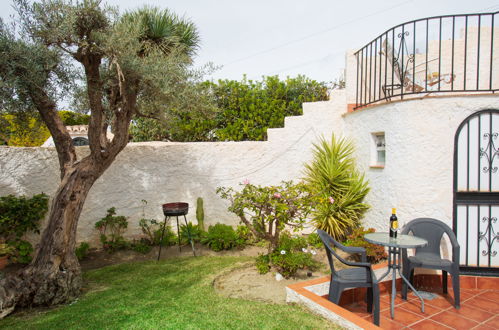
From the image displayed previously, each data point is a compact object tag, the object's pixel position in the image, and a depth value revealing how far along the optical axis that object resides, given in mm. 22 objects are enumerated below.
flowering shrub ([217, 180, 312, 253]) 4715
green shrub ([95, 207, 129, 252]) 6430
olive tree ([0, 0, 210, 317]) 3996
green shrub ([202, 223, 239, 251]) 6410
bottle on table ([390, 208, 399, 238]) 3963
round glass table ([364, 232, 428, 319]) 3768
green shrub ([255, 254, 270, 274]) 5008
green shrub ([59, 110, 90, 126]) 5965
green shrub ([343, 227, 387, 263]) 5098
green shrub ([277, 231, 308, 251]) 5087
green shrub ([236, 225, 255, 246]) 6520
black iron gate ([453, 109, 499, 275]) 4609
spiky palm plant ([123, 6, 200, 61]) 6051
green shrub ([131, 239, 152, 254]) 6426
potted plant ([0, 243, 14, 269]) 5449
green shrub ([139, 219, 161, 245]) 6691
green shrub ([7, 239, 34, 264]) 5617
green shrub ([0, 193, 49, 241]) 5660
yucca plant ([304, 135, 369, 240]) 5883
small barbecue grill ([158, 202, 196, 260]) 5879
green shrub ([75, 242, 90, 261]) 6039
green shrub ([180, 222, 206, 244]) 6688
